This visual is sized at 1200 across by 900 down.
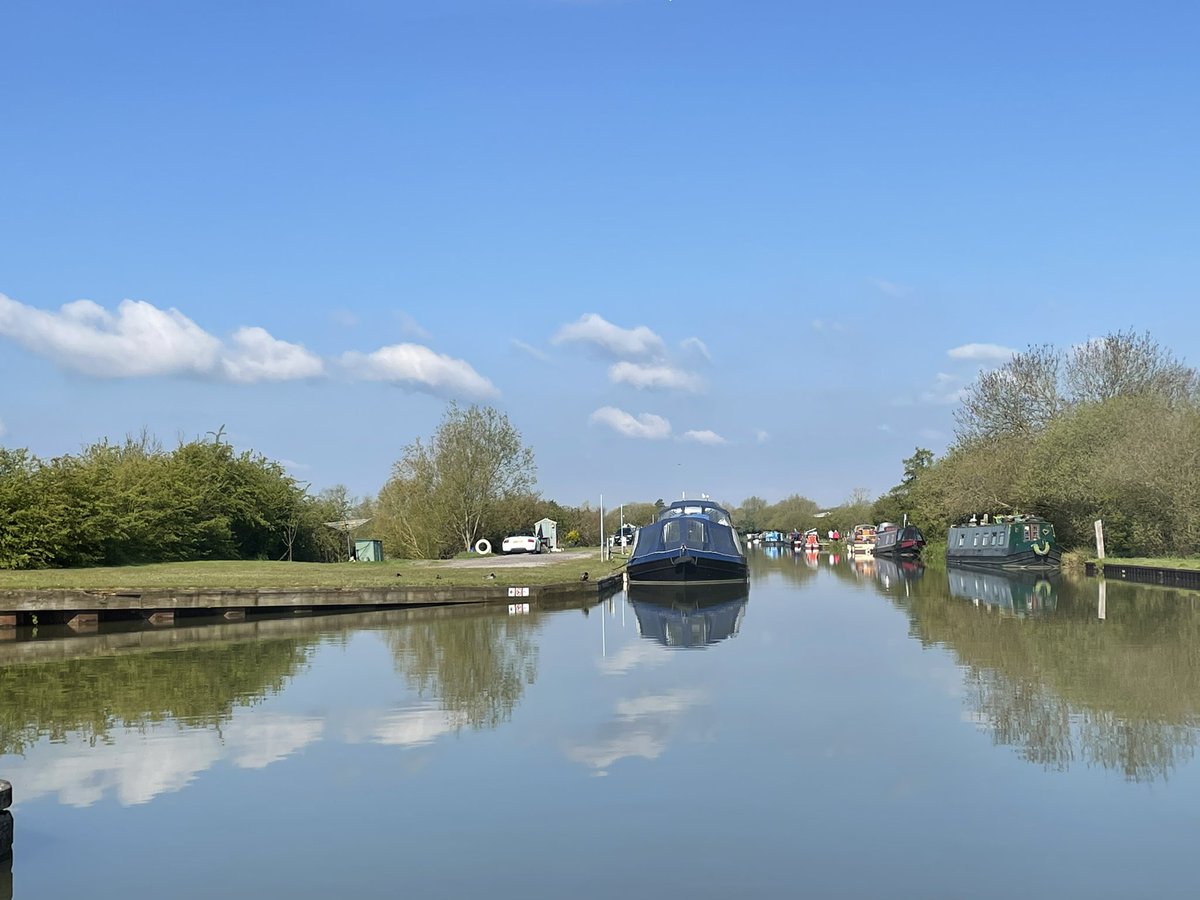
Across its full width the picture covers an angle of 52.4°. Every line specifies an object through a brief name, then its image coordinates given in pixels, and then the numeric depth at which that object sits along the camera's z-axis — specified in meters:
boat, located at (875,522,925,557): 74.56
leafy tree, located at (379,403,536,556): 62.66
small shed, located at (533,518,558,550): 75.34
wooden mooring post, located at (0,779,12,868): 8.09
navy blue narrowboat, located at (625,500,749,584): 40.16
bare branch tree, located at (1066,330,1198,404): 54.62
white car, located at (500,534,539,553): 64.38
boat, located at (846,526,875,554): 90.69
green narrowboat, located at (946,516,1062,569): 50.12
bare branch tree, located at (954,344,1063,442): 60.66
